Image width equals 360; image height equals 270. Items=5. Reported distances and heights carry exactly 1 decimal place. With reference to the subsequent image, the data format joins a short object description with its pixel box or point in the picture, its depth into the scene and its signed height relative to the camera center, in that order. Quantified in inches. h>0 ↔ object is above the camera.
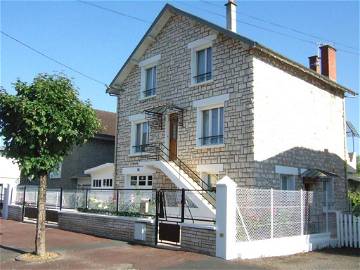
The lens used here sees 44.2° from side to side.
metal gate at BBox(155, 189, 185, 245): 529.7 -24.9
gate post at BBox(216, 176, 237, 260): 457.7 -23.2
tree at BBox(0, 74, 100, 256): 462.9 +71.1
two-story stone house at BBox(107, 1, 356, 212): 663.8 +139.5
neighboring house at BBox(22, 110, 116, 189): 1125.7 +83.0
